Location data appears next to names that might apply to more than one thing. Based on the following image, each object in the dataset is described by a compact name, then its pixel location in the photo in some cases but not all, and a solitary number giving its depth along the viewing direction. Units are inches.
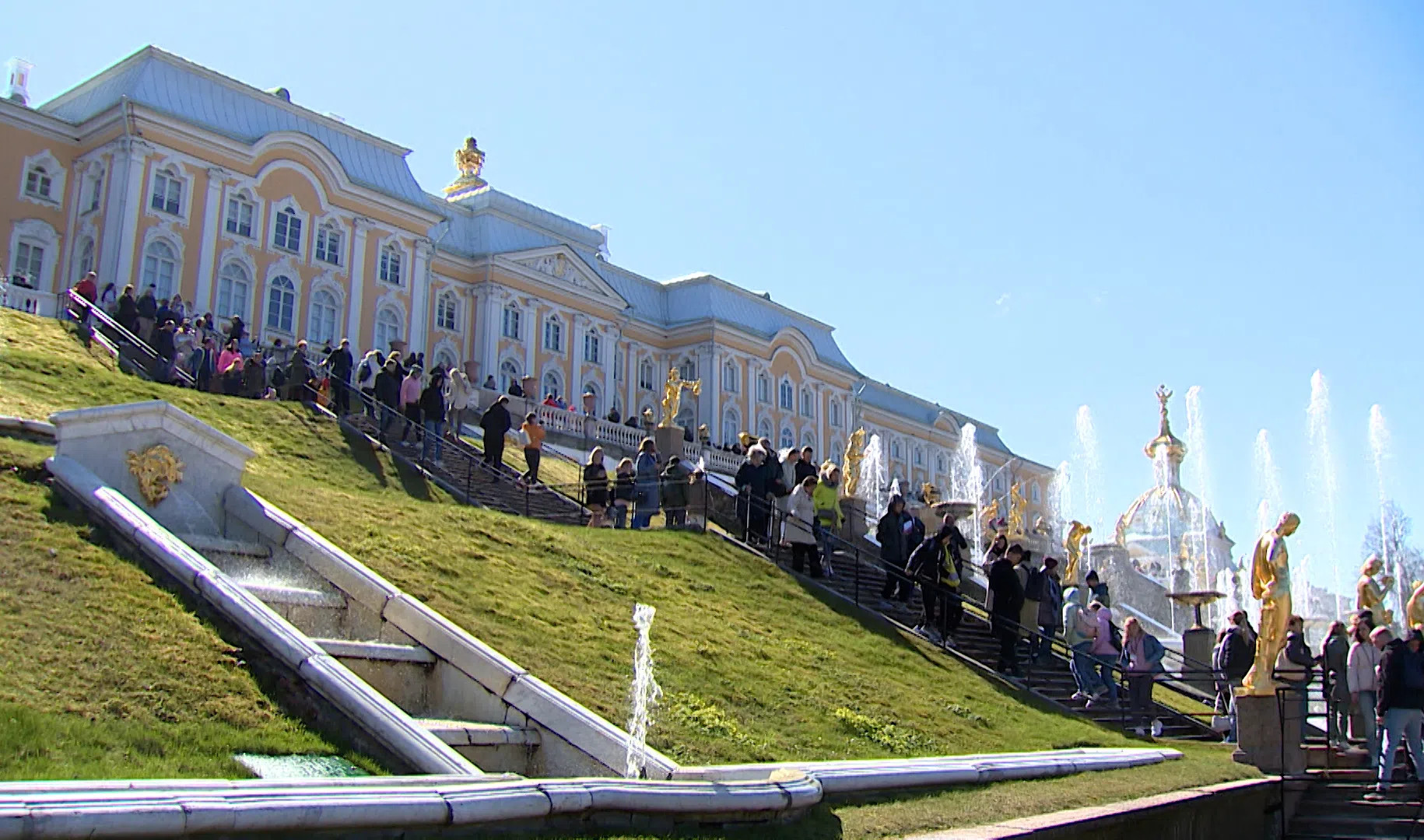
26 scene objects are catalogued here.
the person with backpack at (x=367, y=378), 876.6
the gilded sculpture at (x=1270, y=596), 546.3
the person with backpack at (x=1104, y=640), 701.9
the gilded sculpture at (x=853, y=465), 1008.2
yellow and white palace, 1425.9
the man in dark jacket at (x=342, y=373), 901.8
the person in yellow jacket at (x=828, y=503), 815.7
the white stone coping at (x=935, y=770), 342.7
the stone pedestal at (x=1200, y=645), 903.7
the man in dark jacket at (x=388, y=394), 853.2
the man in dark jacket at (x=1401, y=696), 493.7
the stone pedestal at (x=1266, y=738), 536.4
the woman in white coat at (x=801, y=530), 747.4
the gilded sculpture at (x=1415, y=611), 659.4
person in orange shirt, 836.6
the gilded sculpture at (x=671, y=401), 1135.0
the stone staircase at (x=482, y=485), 790.5
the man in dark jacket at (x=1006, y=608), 681.6
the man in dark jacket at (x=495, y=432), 843.4
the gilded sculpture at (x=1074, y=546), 1190.3
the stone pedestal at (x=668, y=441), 1054.4
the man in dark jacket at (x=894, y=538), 796.6
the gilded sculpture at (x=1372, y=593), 716.0
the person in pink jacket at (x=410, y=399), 862.5
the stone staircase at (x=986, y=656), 665.6
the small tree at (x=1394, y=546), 2050.9
